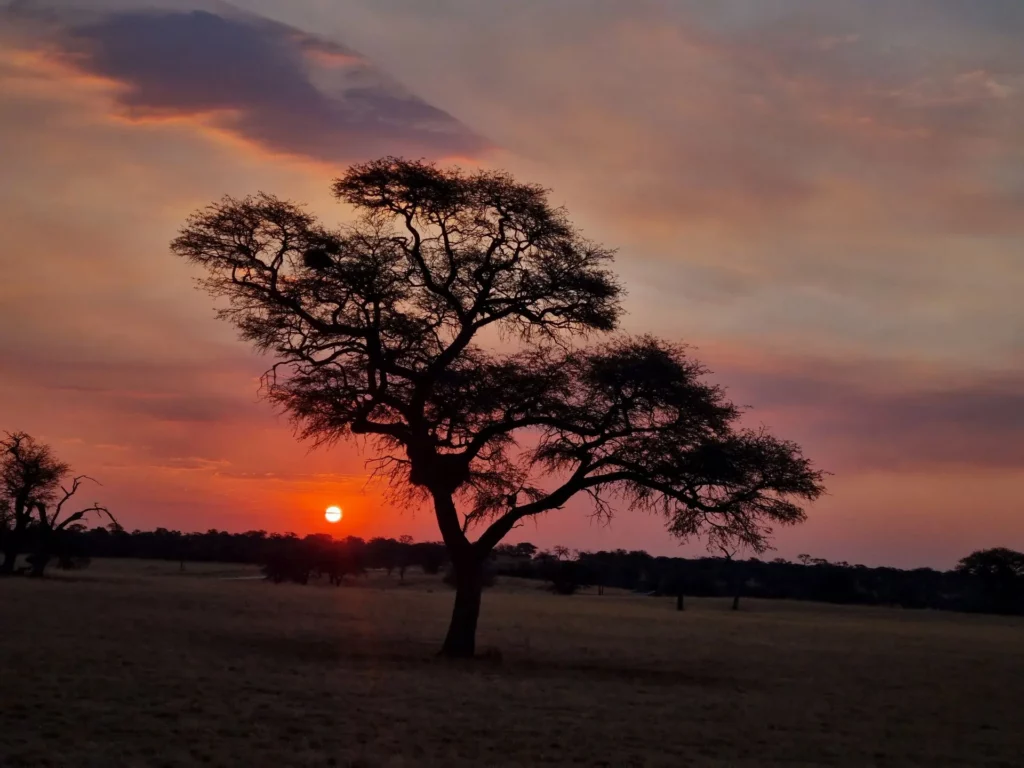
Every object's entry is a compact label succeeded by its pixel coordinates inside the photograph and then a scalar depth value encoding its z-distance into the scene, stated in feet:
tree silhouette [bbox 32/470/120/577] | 222.69
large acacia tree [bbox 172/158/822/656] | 89.10
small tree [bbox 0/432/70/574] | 238.48
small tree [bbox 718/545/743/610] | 411.89
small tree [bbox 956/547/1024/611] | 395.34
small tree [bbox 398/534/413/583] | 455.63
